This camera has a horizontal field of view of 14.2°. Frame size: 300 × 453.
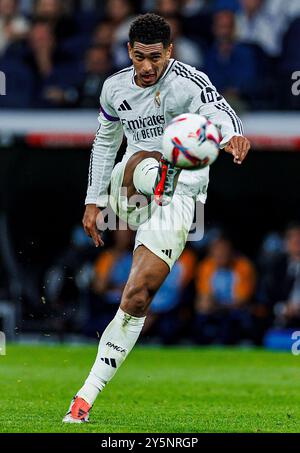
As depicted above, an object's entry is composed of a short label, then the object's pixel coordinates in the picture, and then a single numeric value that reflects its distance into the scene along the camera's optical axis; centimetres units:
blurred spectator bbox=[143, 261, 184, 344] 1616
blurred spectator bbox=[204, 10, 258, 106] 1630
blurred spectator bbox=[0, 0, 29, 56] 1827
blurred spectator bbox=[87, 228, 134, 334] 1634
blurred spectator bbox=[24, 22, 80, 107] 1655
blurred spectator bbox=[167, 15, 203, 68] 1666
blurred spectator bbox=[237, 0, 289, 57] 1745
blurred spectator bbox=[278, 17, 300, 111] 1578
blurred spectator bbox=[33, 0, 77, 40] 1814
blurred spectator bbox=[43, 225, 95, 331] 1641
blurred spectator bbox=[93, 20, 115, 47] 1717
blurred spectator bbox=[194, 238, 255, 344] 1608
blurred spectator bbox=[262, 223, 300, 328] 1574
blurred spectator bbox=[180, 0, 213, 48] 1770
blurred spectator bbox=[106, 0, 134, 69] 1692
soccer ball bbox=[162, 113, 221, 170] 756
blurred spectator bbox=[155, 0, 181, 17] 1712
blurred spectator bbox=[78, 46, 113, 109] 1617
